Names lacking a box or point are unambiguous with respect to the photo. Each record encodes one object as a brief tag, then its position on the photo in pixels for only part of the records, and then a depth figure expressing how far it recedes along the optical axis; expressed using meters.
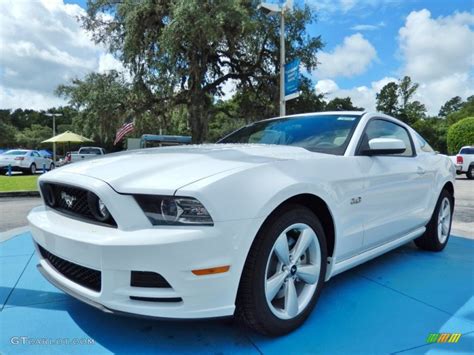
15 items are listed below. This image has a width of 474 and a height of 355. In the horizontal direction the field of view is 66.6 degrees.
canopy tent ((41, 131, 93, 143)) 20.86
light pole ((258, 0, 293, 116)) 10.20
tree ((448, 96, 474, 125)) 55.55
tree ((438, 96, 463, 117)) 87.04
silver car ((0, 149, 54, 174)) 18.30
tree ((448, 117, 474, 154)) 28.52
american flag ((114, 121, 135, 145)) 18.39
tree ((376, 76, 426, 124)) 62.91
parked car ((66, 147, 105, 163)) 25.58
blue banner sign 10.35
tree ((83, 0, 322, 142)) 13.93
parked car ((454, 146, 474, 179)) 16.83
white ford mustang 1.82
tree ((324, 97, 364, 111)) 53.44
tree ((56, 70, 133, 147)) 16.55
